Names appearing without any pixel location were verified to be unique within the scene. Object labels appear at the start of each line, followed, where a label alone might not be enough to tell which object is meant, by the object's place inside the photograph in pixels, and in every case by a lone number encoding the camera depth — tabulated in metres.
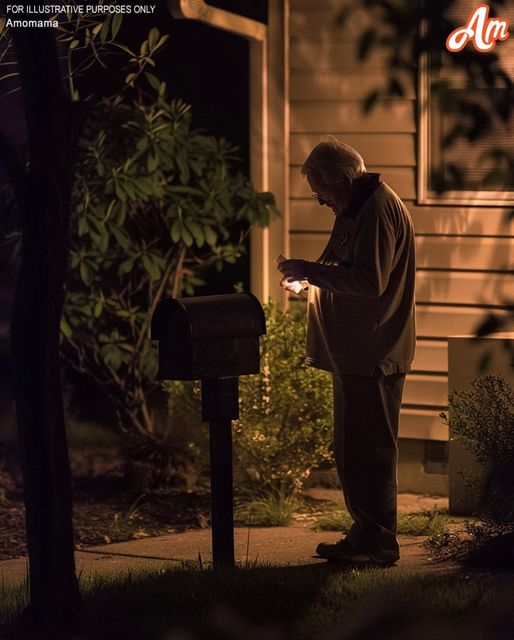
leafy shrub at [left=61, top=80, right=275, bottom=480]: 18.48
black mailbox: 13.23
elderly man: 13.70
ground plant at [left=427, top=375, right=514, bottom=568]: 14.55
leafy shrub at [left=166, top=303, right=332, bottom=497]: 17.97
